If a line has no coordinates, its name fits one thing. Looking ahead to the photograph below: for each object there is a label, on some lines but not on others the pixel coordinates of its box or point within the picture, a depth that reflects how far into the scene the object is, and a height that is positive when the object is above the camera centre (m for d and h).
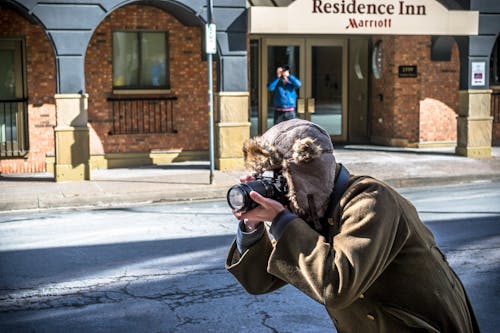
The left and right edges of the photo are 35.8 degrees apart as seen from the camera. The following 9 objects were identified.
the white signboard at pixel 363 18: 14.43 +1.68
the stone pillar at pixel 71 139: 13.45 -0.56
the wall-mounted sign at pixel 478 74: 16.12 +0.62
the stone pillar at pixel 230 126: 14.57 -0.39
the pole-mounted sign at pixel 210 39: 12.78 +1.10
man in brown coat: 2.35 -0.43
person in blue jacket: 15.62 +0.20
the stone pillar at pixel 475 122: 16.16 -0.39
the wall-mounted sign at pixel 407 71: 18.05 +0.77
